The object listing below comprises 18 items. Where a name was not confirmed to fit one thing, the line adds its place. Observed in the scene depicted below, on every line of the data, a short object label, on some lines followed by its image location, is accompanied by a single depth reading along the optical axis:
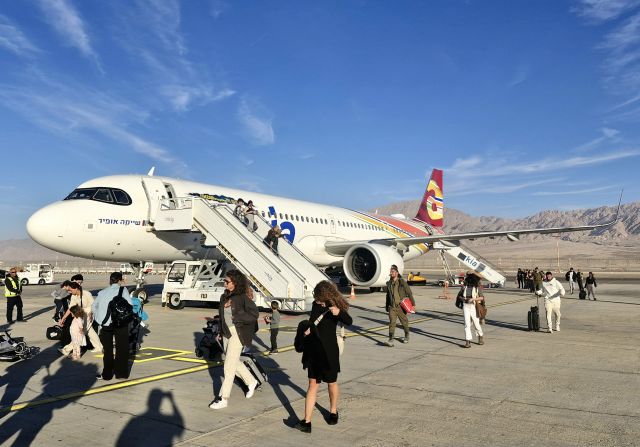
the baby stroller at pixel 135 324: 8.66
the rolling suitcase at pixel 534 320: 12.59
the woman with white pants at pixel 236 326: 6.27
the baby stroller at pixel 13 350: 8.71
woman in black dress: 5.46
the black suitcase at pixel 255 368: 6.79
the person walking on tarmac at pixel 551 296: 12.38
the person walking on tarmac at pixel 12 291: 14.11
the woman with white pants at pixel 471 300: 10.54
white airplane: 15.49
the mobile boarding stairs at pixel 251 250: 14.32
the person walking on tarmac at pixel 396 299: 10.52
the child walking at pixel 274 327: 9.21
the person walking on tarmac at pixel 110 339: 7.48
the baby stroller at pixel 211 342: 8.62
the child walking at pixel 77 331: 8.93
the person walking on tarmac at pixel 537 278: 23.31
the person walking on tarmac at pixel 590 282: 22.59
